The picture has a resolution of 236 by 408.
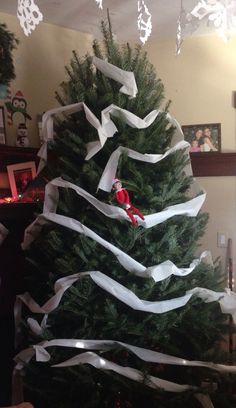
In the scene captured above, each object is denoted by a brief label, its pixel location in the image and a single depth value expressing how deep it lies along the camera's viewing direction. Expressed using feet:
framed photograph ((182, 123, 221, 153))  6.97
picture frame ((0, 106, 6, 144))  5.71
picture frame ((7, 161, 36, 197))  5.65
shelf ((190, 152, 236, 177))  6.88
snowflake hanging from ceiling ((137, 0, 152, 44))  4.27
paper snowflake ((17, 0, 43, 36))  3.76
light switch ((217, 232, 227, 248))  7.04
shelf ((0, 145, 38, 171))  5.51
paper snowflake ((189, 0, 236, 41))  4.34
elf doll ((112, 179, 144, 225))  3.64
